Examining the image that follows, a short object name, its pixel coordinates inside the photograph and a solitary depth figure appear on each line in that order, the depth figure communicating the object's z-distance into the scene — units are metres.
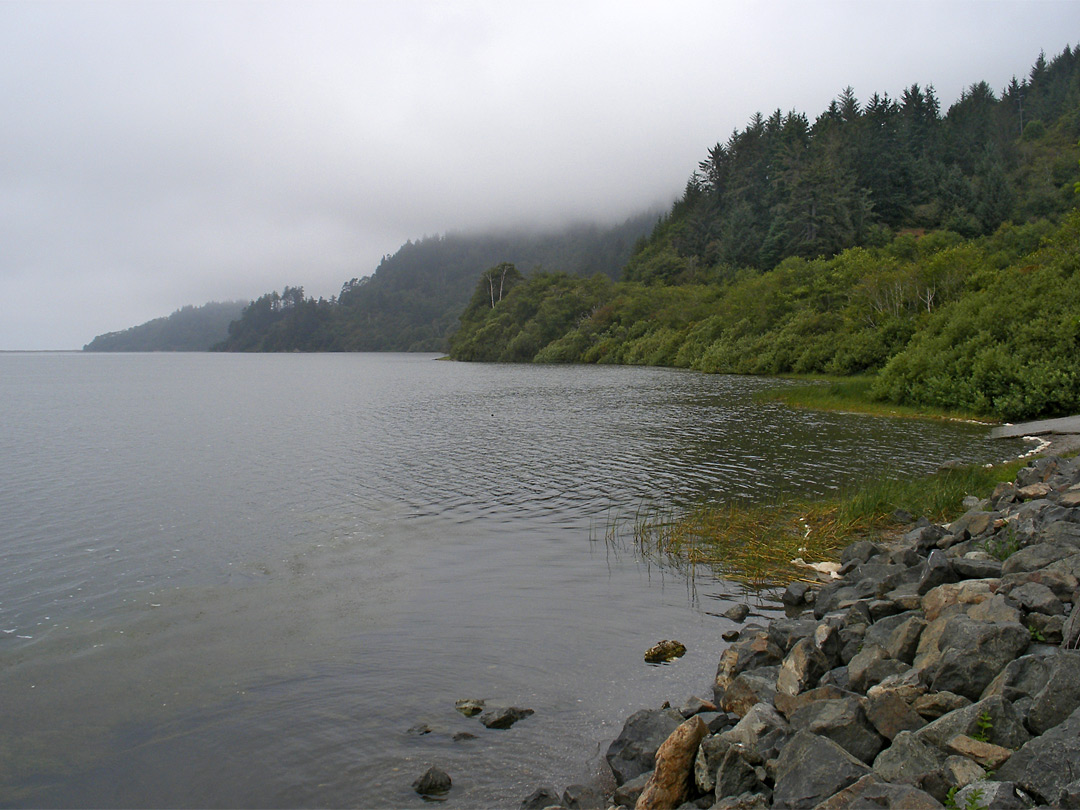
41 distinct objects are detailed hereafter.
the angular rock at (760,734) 7.09
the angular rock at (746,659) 9.91
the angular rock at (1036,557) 10.40
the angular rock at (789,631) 10.28
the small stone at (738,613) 13.06
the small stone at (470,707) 9.95
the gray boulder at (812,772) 6.13
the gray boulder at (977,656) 7.29
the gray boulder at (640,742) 8.14
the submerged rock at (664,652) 11.55
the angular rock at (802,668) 8.73
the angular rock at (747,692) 8.70
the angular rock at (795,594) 13.47
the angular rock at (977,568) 10.84
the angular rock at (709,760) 7.12
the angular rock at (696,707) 9.04
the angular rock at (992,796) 5.29
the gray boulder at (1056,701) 6.25
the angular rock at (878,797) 5.41
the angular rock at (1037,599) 8.27
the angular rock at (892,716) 6.90
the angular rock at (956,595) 9.35
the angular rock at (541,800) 7.75
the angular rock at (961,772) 5.77
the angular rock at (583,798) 7.60
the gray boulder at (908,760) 6.12
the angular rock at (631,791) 7.55
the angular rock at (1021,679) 6.65
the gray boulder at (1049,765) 5.33
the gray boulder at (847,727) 6.82
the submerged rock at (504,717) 9.58
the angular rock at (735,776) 6.84
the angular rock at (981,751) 5.89
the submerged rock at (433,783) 8.21
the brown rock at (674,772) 7.16
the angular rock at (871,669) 8.10
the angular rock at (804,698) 7.65
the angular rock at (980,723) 6.20
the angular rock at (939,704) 7.02
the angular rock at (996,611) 8.12
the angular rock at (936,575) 10.90
